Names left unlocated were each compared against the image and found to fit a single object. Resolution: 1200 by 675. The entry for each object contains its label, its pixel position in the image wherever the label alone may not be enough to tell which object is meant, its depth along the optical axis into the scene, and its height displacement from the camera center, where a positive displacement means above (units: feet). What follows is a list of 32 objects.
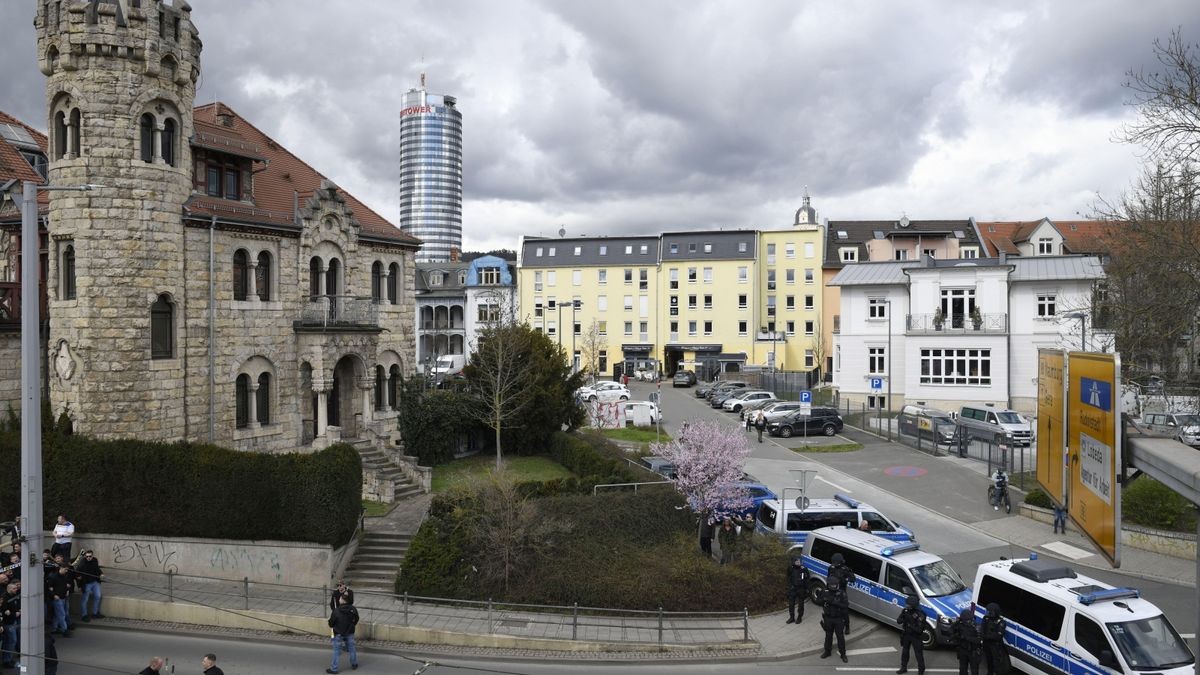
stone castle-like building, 69.77 +7.27
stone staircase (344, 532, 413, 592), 62.08 -18.81
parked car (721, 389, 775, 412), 153.69 -13.34
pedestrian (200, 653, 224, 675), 37.23 -15.87
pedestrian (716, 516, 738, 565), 64.80 -17.74
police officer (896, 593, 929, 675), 44.80 -17.39
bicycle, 82.58 -18.10
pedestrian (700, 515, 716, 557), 66.33 -17.64
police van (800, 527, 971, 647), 49.98 -16.94
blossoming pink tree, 65.57 -12.22
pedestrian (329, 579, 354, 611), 48.55 -16.32
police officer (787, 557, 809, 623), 54.80 -17.96
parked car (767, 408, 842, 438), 128.57 -15.32
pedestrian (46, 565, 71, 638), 50.34 -16.93
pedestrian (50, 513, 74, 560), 57.16 -14.90
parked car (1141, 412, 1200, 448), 77.25 -12.96
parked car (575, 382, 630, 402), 155.92 -12.27
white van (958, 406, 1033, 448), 108.17 -13.77
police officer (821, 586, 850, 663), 48.21 -17.54
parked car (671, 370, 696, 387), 215.72 -12.80
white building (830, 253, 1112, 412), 143.74 +1.59
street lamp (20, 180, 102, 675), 32.99 -5.29
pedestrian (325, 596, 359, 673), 47.03 -17.63
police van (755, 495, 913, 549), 67.67 -16.53
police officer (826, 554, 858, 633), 48.61 -15.55
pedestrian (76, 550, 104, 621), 54.90 -17.44
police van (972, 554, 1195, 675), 38.78 -15.71
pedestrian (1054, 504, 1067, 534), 73.51 -18.36
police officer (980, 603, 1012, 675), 41.65 -16.96
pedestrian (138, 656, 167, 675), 36.04 -15.48
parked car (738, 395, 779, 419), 141.30 -13.49
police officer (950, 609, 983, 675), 42.01 -17.11
